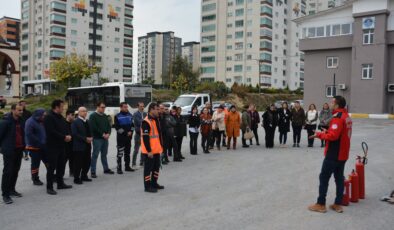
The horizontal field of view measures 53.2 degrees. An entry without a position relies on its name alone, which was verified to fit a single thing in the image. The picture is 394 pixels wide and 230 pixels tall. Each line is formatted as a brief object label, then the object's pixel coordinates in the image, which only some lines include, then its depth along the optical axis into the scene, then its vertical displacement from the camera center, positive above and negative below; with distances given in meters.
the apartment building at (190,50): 129.50 +18.53
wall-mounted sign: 39.72 +7.74
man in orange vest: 7.93 -1.03
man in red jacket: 6.58 -0.86
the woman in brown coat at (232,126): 15.35 -1.13
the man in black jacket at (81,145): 8.90 -1.15
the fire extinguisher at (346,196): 7.11 -1.76
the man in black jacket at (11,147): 7.20 -1.02
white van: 27.24 -0.27
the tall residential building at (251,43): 89.00 +12.88
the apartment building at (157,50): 170.62 +20.45
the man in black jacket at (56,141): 7.88 -0.96
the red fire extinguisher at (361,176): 7.61 -1.48
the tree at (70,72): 50.44 +2.90
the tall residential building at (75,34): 86.00 +13.93
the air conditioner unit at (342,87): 42.97 +1.29
